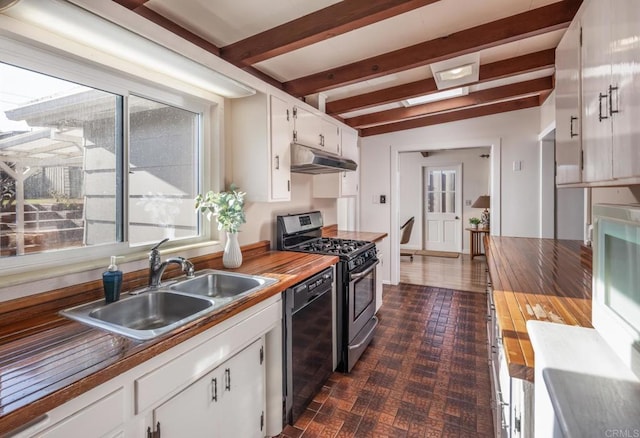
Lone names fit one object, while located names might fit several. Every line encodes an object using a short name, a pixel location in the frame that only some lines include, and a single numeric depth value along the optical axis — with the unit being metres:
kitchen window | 1.39
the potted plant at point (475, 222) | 6.33
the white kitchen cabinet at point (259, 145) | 2.30
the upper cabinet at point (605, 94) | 0.94
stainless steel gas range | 2.45
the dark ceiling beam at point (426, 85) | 2.85
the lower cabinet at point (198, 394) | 0.91
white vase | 2.12
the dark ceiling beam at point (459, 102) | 3.54
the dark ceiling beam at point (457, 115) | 4.06
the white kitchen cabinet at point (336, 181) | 3.58
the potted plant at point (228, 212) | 2.03
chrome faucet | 1.67
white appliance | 0.76
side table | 6.45
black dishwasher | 1.87
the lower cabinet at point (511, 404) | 0.94
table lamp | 6.10
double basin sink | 1.27
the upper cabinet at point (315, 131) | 2.69
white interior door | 7.32
